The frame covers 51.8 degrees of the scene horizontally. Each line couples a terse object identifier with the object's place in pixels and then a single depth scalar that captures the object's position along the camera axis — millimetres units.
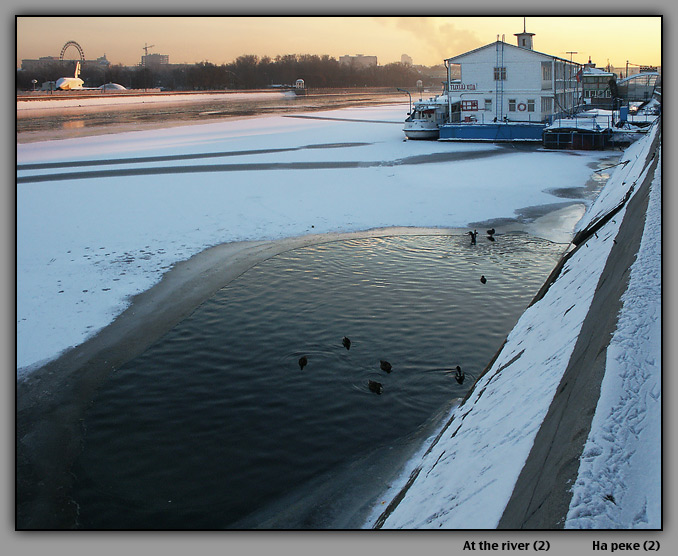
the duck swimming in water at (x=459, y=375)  9125
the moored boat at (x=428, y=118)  42781
